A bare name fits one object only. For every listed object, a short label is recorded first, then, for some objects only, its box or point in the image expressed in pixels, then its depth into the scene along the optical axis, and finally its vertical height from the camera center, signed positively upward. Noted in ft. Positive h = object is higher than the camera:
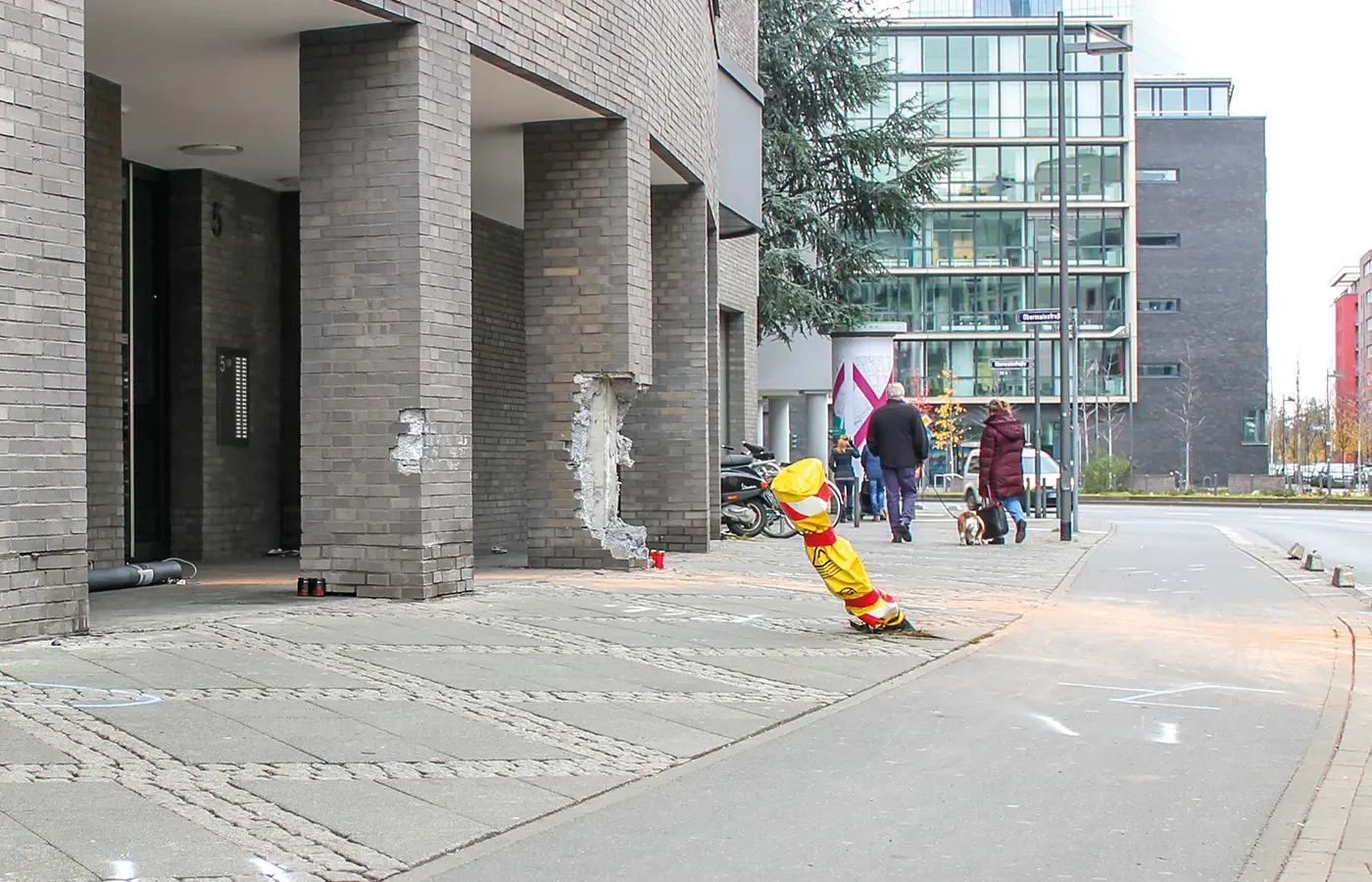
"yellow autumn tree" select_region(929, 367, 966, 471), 240.32 +4.26
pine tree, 118.11 +22.51
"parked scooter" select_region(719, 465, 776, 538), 74.13 -2.37
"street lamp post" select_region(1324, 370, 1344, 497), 281.23 +5.35
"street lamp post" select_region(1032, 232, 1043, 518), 103.00 -0.71
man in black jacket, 69.21 +0.54
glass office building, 255.50 +38.43
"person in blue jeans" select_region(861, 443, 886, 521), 93.50 -2.24
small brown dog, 70.44 -3.58
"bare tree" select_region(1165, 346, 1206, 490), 261.15 +7.18
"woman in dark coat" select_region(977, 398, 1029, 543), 69.26 -0.39
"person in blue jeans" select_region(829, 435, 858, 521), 91.90 -0.89
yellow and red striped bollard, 33.76 -2.13
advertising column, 86.74 +4.39
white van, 146.61 -2.12
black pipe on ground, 40.01 -3.15
